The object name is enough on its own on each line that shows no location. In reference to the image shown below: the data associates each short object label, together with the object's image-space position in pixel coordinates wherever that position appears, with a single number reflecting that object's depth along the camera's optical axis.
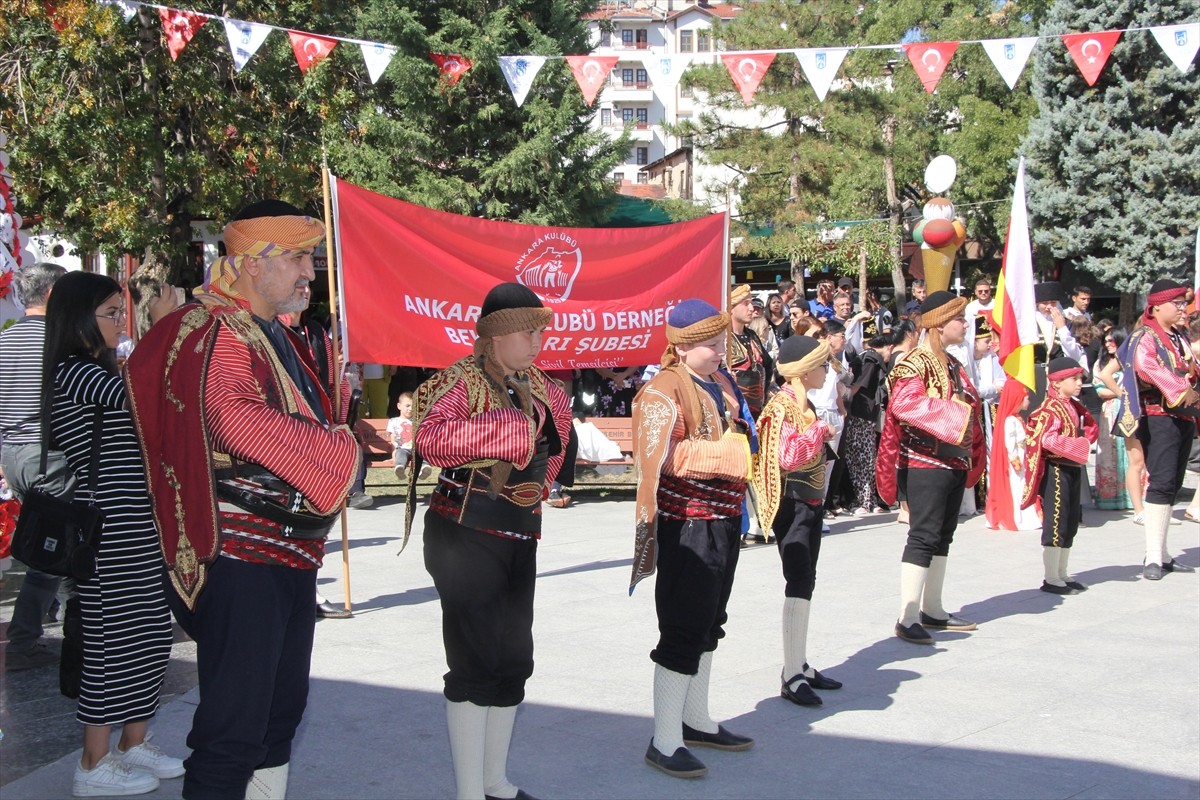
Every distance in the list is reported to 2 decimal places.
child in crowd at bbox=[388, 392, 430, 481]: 11.52
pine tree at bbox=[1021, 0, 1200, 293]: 21.70
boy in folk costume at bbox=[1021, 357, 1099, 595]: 7.58
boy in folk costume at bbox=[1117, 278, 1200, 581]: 8.19
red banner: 9.12
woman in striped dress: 4.00
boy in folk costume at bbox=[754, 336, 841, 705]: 5.20
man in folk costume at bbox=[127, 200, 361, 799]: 2.92
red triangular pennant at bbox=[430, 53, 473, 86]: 12.67
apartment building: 77.44
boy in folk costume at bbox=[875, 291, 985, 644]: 6.04
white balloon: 8.81
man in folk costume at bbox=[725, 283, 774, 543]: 6.22
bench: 11.70
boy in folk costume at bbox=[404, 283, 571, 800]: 3.64
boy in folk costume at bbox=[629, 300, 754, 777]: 4.32
